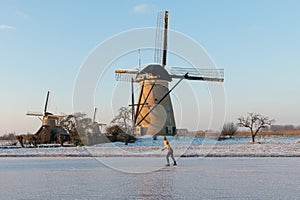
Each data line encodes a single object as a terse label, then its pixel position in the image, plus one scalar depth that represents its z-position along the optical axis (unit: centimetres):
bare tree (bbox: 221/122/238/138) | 4912
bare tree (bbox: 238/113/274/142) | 4340
